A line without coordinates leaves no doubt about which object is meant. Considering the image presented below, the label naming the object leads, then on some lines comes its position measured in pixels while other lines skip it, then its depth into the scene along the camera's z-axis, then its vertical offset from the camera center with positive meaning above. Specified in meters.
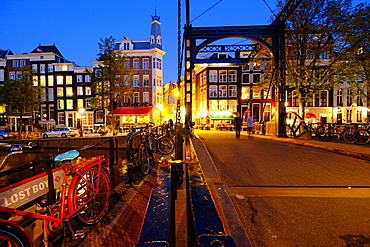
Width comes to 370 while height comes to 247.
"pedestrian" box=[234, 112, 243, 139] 13.87 -0.27
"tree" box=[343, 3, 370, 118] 16.47 +5.31
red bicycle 1.91 -0.84
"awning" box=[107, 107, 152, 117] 34.55 +1.39
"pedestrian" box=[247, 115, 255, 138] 14.24 -0.28
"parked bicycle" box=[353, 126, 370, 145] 10.33 -0.79
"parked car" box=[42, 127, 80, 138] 29.55 -1.67
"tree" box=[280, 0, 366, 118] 16.83 +6.02
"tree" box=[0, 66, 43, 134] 31.33 +3.59
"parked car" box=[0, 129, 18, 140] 27.57 -1.71
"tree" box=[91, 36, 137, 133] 28.19 +5.55
